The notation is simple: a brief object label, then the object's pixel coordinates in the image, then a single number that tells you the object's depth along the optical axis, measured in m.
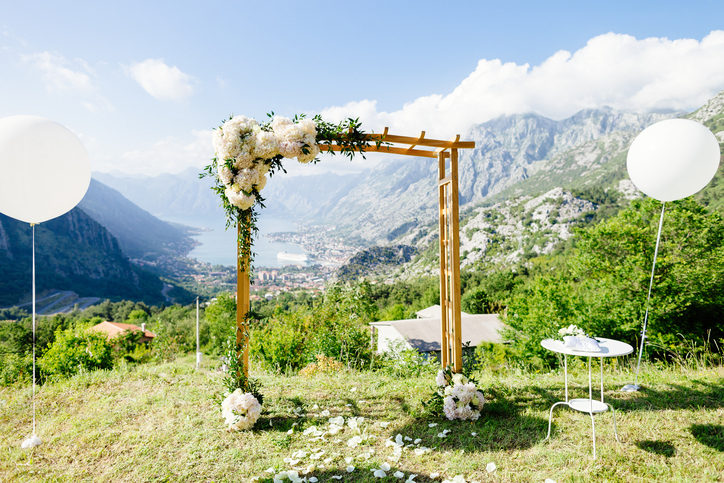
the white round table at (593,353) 2.96
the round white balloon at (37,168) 3.06
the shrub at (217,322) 21.14
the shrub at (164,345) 9.38
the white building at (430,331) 19.05
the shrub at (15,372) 5.20
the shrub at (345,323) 7.15
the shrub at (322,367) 5.62
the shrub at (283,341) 8.67
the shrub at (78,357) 5.59
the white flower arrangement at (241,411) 3.54
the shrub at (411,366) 5.41
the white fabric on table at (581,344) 3.07
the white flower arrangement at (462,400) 3.80
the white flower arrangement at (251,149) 3.59
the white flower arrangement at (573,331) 3.37
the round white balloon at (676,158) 3.59
